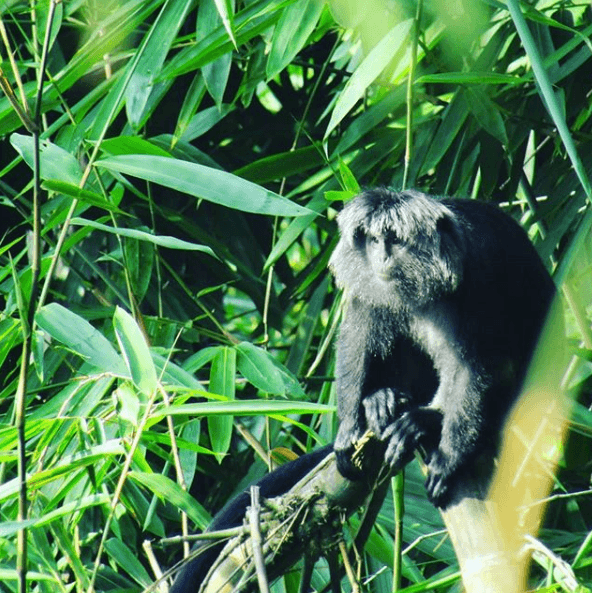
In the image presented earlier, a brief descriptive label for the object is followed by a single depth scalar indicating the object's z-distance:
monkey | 15.34
